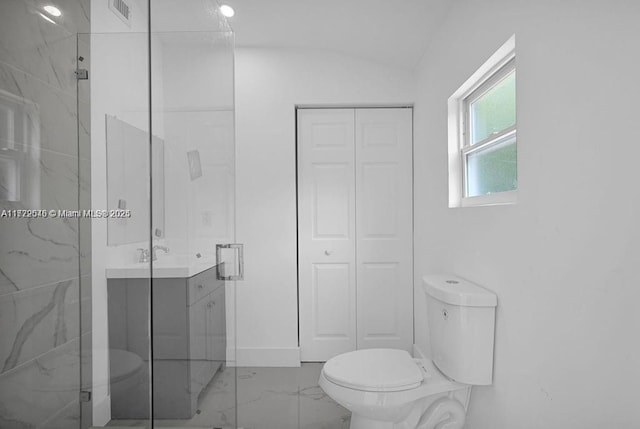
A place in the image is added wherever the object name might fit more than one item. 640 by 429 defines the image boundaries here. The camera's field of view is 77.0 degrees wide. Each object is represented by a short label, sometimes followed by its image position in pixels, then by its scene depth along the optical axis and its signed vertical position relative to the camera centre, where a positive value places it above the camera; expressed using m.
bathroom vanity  1.00 -0.34
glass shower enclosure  0.94 +0.01
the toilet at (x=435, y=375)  1.69 -0.72
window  1.76 +0.41
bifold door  3.22 -0.13
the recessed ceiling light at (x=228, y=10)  2.45 +1.29
